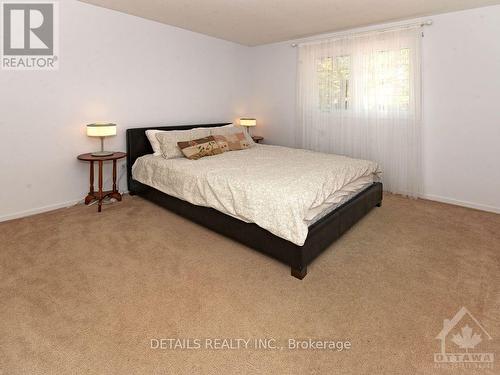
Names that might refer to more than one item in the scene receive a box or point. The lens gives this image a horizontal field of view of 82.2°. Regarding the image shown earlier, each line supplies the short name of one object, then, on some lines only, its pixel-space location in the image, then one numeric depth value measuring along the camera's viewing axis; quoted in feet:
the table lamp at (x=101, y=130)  11.10
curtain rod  12.33
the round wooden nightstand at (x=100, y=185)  11.31
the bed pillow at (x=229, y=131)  14.59
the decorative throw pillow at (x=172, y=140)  12.37
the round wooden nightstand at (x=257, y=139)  18.28
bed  7.25
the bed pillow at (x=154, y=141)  12.87
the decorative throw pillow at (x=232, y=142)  13.52
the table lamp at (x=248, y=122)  17.98
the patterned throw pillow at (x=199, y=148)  12.18
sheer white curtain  12.97
